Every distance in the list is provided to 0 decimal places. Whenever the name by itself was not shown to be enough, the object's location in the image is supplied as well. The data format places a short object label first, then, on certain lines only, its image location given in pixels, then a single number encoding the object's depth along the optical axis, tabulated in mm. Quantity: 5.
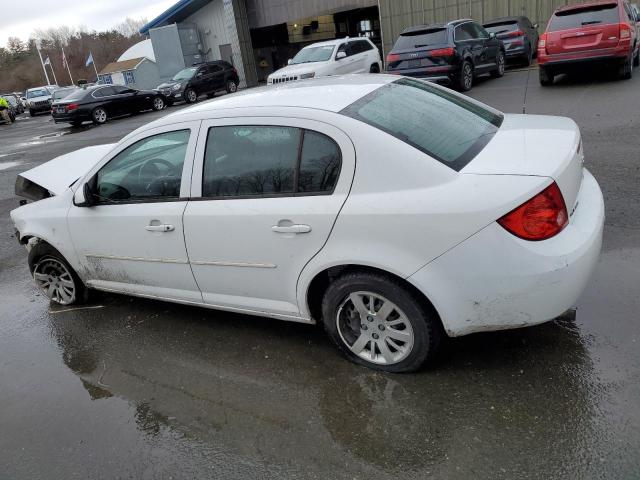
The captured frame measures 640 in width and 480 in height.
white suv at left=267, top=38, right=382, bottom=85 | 15238
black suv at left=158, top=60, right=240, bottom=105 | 23281
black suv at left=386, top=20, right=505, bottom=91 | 12719
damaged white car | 2605
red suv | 11180
